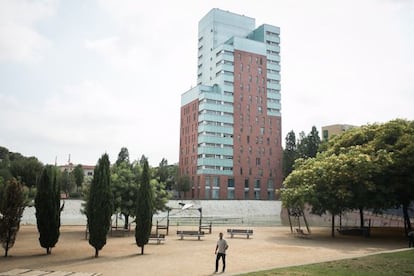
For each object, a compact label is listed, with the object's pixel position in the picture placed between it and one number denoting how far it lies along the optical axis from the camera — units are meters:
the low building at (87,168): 143.77
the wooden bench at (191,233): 29.73
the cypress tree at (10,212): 21.33
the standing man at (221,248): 15.83
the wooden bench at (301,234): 32.66
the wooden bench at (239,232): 30.77
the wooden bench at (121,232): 34.75
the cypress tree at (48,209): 22.50
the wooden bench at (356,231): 33.72
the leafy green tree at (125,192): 34.97
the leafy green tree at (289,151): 96.94
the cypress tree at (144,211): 22.17
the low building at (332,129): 102.19
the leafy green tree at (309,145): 91.75
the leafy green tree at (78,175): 92.69
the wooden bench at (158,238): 27.12
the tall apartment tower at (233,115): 97.38
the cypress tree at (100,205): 21.28
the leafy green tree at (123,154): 109.31
